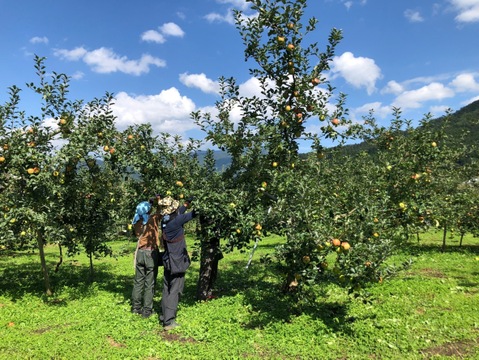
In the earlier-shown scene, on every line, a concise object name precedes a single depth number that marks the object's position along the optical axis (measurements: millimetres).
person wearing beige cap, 7578
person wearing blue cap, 8156
